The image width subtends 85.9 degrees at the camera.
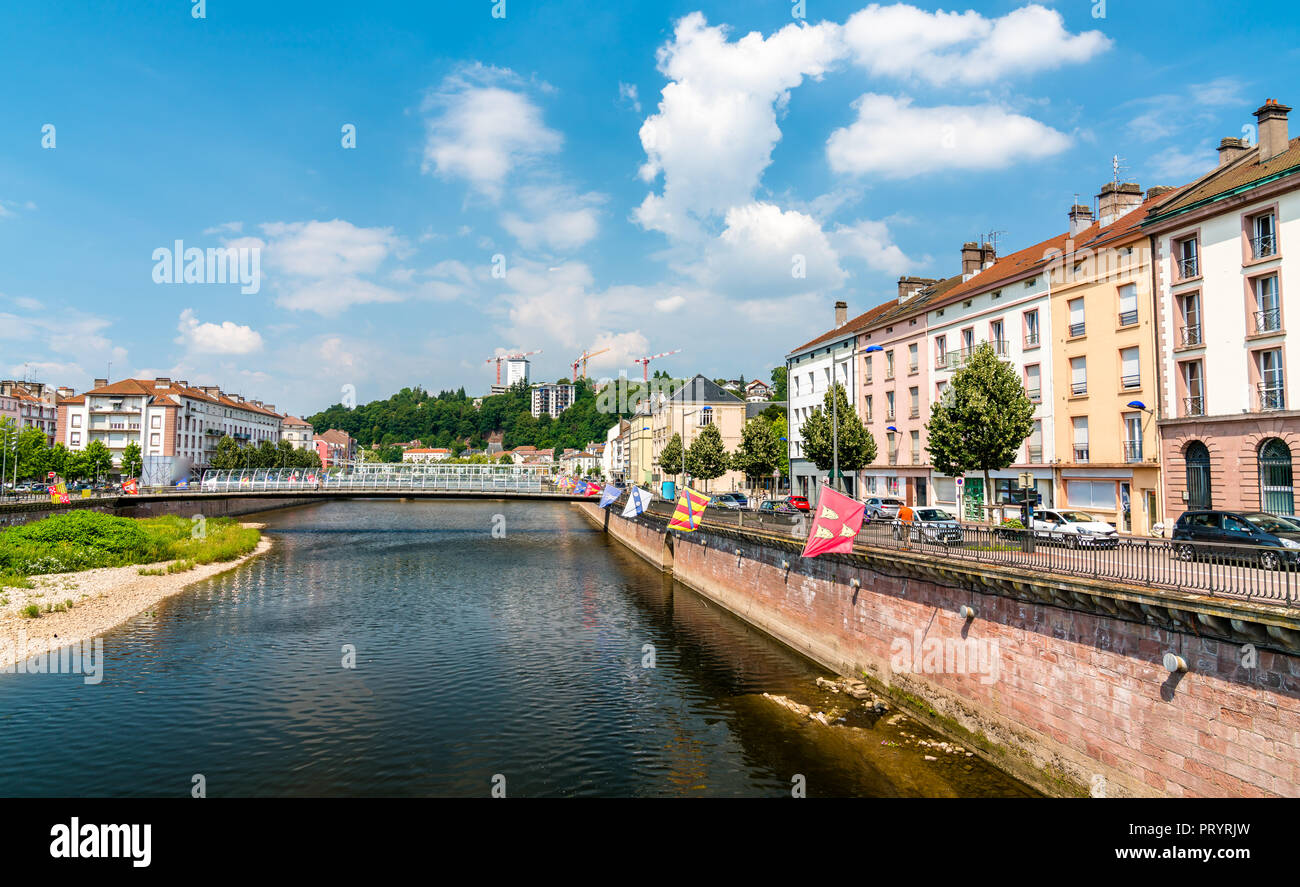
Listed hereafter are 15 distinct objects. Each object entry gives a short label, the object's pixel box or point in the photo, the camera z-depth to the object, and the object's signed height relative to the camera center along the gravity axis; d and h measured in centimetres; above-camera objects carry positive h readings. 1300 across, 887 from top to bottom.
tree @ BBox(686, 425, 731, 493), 7969 +181
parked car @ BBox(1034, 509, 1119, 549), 2445 -231
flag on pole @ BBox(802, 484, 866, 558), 2225 -171
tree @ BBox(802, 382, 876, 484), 5169 +236
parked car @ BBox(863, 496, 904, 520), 3859 -227
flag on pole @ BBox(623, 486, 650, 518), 4516 -188
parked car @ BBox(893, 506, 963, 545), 2226 -209
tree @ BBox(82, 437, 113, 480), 10166 +341
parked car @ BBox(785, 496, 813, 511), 5403 -254
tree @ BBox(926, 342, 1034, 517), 3378 +255
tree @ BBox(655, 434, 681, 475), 9269 +219
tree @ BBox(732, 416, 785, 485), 7088 +214
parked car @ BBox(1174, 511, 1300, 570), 2027 -198
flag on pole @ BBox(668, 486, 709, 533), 3628 -195
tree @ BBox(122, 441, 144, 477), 11194 +342
